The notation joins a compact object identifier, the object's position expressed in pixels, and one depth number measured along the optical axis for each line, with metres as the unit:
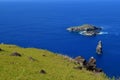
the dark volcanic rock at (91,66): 41.31
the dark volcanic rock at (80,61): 42.33
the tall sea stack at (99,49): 191.59
